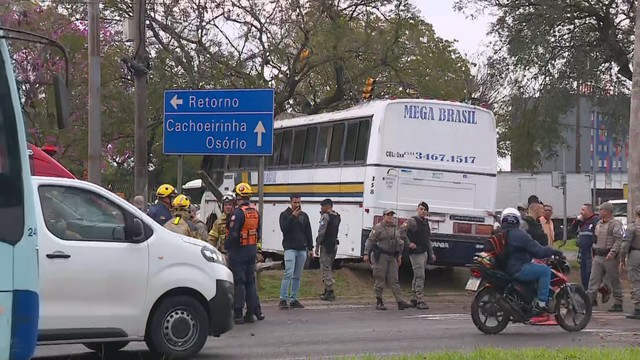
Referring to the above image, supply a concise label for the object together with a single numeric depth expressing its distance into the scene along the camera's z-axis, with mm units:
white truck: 47969
